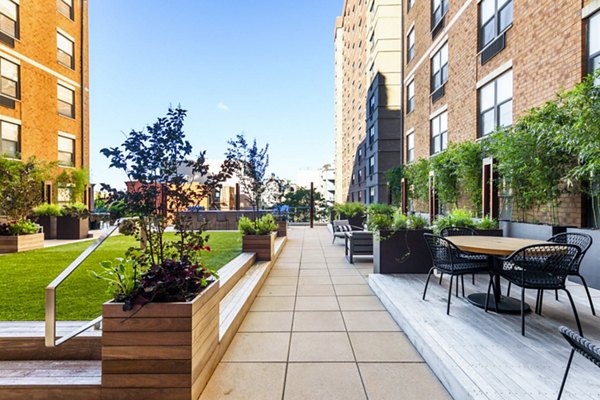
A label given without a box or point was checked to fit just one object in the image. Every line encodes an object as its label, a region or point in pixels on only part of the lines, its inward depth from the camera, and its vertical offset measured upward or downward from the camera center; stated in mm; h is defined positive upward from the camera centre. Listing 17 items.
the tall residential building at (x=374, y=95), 17656 +6952
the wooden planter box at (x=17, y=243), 6887 -963
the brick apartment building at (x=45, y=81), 11195 +4965
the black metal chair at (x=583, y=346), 1376 -680
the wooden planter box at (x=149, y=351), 1953 -970
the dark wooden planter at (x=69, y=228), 9680 -850
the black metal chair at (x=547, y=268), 2741 -629
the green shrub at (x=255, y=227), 6441 -562
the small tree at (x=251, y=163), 7105 +895
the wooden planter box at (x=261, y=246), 6164 -917
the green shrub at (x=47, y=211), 9777 -316
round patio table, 2984 -491
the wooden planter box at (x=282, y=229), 10125 -944
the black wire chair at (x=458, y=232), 4373 -456
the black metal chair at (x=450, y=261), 3297 -685
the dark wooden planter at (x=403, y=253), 4906 -847
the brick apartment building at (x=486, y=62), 5098 +3204
